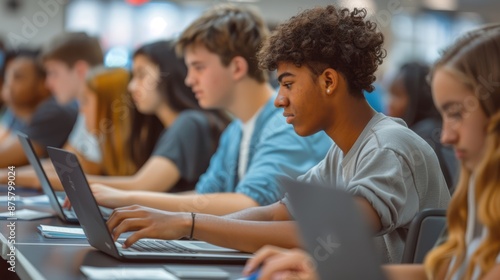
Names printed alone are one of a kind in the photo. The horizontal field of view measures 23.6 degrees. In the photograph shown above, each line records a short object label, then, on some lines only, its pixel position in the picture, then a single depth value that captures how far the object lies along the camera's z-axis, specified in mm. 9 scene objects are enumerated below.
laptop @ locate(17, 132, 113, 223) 2493
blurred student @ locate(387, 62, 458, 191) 3601
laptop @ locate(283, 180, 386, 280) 1416
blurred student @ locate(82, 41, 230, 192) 3362
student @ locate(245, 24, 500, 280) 1568
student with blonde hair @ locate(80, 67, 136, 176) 3711
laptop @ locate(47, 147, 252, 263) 1927
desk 1815
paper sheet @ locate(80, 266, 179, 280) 1750
